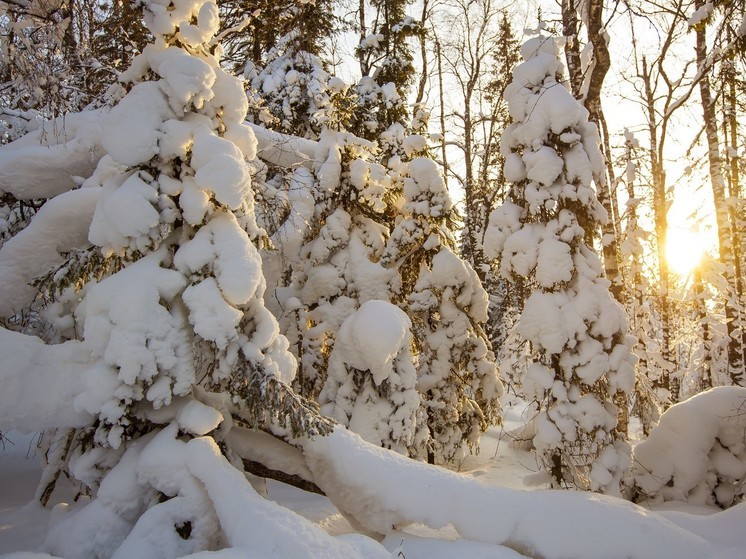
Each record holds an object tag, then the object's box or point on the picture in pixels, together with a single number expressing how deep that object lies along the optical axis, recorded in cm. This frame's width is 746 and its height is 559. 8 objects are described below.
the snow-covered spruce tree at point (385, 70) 1591
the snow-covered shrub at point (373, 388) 789
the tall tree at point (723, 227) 1101
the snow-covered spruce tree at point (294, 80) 1296
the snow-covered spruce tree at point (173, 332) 401
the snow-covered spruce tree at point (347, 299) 822
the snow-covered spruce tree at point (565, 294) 755
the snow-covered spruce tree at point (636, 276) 1224
